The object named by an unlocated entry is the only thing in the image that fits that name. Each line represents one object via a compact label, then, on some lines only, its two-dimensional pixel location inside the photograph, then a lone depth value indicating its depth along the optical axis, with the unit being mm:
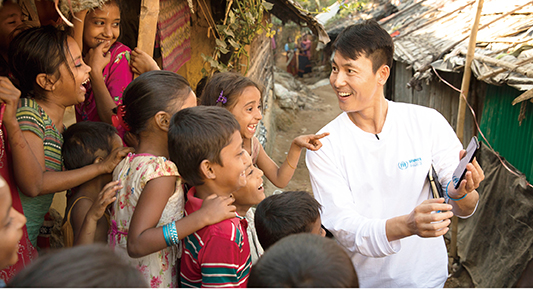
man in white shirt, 2053
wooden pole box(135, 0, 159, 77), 2319
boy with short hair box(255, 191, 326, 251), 1805
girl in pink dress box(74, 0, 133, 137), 2307
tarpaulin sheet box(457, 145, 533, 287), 4480
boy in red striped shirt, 1506
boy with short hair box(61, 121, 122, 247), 1879
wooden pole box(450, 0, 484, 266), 4926
